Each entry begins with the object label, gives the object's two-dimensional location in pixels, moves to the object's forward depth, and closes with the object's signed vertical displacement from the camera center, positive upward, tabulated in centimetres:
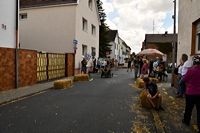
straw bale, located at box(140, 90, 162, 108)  540 -130
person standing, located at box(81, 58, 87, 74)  1602 -26
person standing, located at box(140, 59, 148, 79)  1104 -44
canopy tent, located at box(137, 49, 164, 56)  1298 +83
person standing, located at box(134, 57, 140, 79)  1422 -20
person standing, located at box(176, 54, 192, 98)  581 -27
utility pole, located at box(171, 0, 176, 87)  929 +63
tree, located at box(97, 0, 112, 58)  3056 +567
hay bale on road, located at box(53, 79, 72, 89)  889 -122
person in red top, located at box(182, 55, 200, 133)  362 -52
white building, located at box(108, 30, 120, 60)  4497 +632
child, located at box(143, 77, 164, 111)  520 -97
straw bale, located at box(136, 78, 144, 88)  911 -121
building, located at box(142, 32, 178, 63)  3931 +602
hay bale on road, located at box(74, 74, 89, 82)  1203 -114
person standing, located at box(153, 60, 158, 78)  1306 -43
